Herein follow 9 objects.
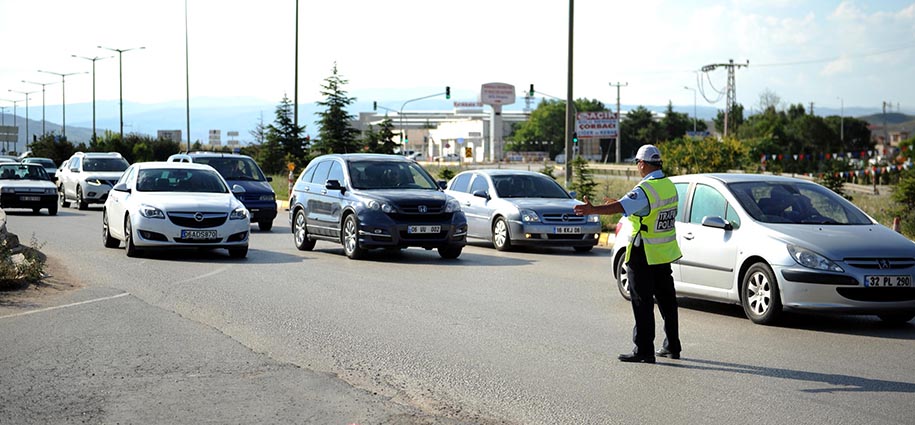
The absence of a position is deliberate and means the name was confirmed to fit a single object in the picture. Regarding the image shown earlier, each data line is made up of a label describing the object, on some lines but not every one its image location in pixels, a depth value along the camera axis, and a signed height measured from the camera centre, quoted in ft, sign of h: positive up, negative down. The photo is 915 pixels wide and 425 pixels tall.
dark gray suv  57.67 -1.82
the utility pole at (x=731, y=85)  299.99 +24.25
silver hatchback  33.81 -2.37
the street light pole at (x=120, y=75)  247.29 +21.26
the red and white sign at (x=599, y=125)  213.25 +9.71
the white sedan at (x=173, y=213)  56.44 -2.13
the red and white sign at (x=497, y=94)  493.77 +35.23
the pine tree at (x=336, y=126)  155.74 +6.55
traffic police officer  28.78 -1.92
